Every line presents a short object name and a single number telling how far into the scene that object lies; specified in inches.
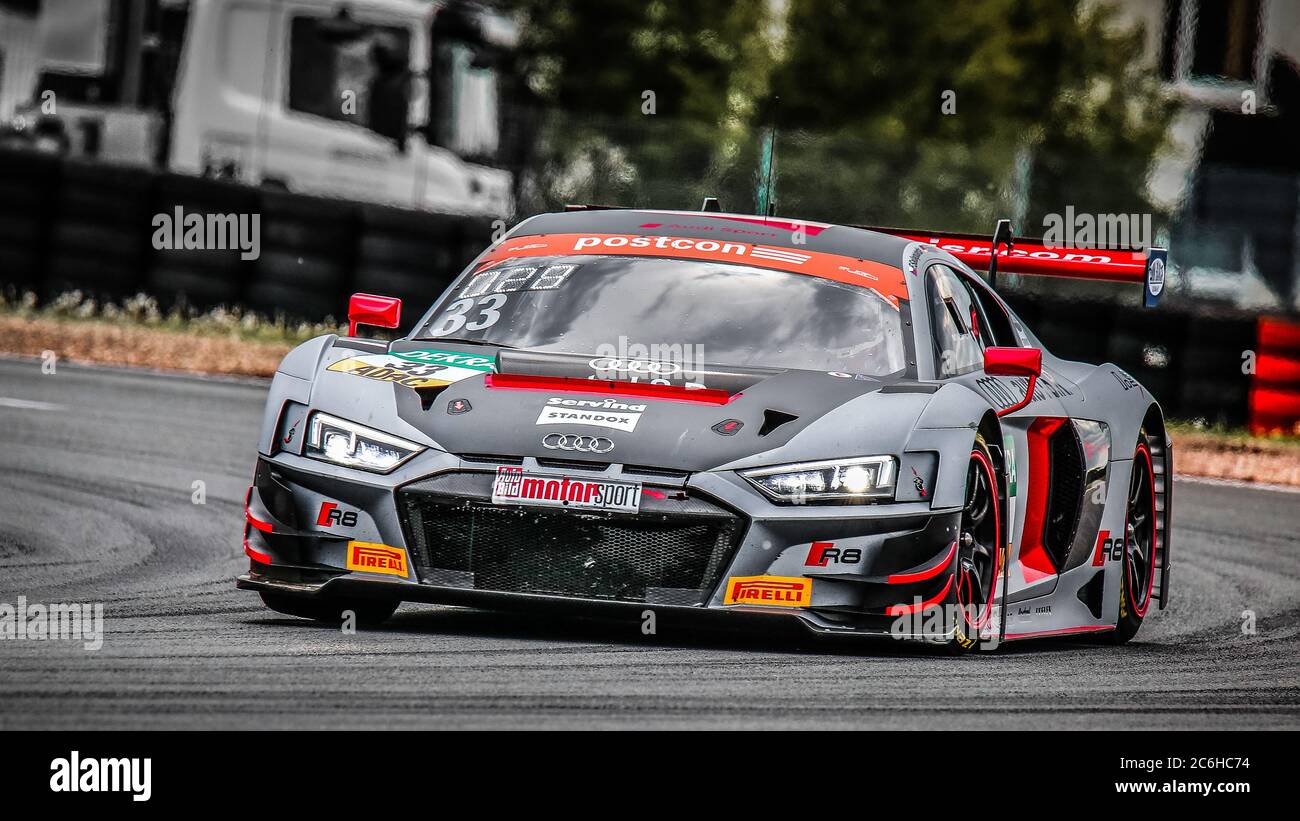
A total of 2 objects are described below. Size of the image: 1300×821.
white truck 777.6
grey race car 245.8
